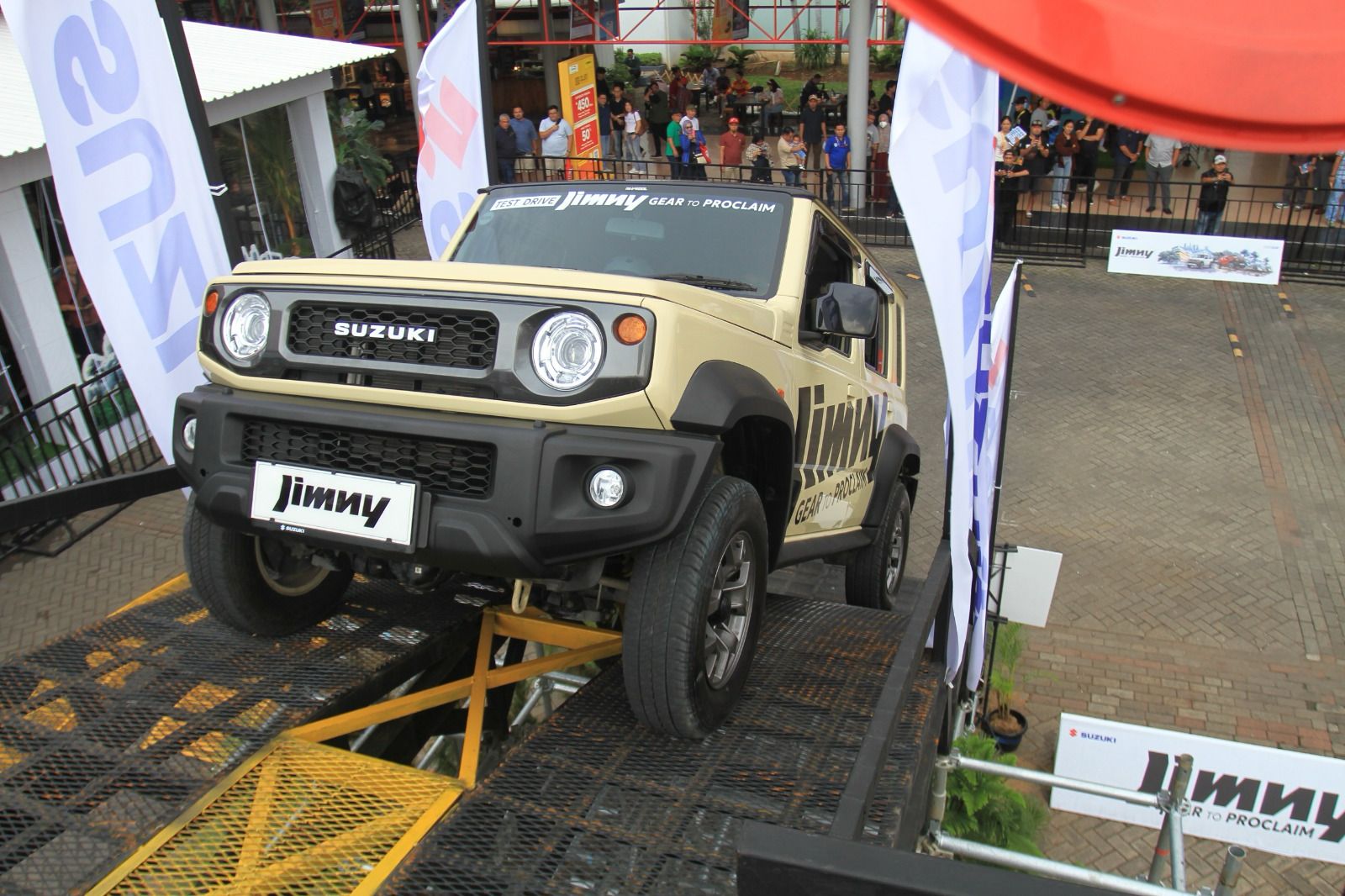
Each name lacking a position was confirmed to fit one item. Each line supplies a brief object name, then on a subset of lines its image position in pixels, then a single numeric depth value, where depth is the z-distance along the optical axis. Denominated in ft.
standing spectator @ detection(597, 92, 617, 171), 65.77
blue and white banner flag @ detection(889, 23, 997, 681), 11.02
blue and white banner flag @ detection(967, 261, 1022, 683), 14.61
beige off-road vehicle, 8.82
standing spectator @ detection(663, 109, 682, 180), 56.80
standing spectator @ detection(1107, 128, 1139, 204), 54.03
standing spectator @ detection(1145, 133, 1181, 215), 50.67
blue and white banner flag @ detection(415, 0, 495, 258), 20.26
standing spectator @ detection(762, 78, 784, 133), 70.95
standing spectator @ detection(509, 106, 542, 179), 57.21
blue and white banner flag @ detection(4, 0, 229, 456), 13.14
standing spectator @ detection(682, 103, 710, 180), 56.27
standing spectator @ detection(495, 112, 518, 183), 54.39
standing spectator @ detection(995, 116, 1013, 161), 50.85
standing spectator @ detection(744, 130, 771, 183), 51.72
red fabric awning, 3.54
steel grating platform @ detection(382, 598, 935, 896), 8.25
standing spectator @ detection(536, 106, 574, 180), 54.70
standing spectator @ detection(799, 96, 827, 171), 58.29
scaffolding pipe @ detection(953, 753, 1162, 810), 12.25
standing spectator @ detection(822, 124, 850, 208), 52.44
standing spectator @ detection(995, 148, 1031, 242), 49.24
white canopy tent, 27.30
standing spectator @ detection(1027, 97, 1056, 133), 58.23
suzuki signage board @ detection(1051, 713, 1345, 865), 15.43
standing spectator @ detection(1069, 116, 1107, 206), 52.19
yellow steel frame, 8.39
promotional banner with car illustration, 43.98
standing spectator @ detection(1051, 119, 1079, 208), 51.80
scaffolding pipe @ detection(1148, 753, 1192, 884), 12.12
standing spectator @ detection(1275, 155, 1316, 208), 48.85
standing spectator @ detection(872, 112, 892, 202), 52.80
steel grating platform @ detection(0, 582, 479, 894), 8.71
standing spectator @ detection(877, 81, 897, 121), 64.28
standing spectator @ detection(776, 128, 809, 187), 53.78
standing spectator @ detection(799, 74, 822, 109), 62.44
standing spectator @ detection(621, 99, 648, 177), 63.21
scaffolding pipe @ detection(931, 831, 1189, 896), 10.03
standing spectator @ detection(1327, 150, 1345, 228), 45.24
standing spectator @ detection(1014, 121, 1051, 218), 50.24
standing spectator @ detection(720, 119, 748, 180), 56.24
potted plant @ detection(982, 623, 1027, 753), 19.53
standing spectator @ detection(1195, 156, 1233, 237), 45.62
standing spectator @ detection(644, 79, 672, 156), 66.44
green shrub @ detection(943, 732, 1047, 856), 15.87
